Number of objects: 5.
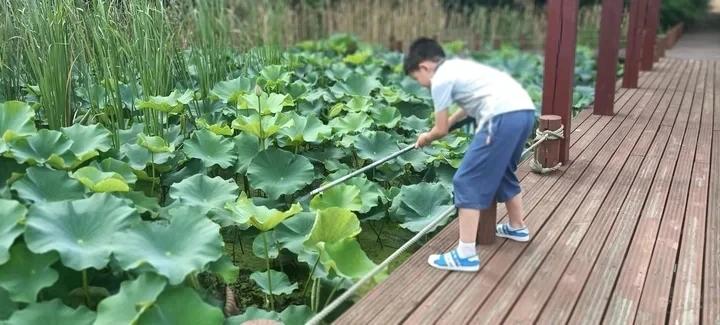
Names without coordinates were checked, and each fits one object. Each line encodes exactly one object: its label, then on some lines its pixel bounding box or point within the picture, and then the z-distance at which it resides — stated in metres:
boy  2.16
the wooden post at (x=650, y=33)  7.54
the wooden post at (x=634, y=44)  5.96
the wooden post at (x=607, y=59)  4.73
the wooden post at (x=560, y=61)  3.40
